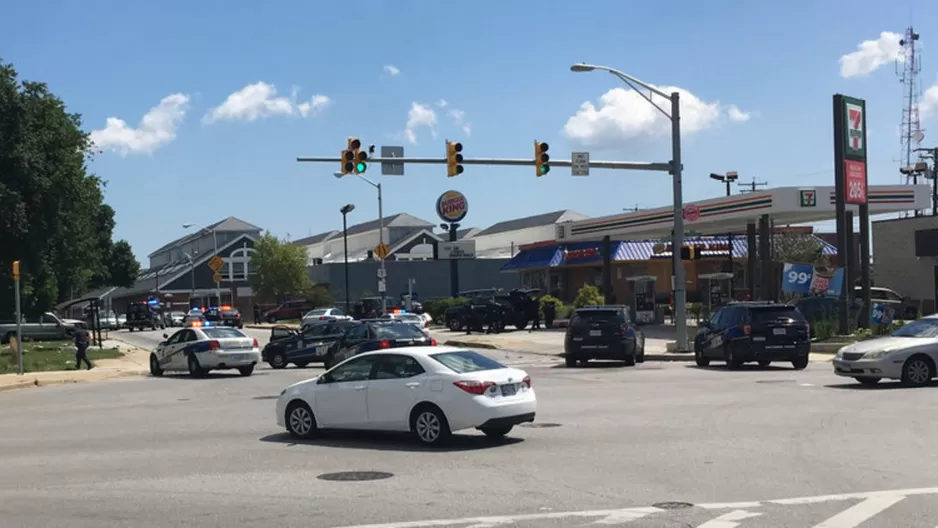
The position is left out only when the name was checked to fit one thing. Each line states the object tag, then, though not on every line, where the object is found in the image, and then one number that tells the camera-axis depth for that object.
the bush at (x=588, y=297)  53.75
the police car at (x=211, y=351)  29.53
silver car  20.84
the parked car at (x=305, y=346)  32.47
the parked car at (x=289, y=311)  79.94
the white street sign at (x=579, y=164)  31.98
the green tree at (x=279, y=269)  91.50
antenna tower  75.81
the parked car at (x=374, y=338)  28.47
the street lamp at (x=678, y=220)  33.94
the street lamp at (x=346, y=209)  73.69
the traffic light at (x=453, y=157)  30.14
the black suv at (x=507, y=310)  52.44
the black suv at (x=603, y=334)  29.55
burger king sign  80.25
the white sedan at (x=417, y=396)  13.80
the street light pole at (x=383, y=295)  55.31
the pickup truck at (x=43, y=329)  57.16
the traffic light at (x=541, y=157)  30.73
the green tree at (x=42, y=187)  47.34
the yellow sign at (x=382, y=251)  56.91
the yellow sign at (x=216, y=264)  76.00
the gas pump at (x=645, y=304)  52.31
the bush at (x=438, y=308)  65.00
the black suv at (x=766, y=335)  26.81
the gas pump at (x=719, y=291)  47.98
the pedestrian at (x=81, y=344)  32.97
